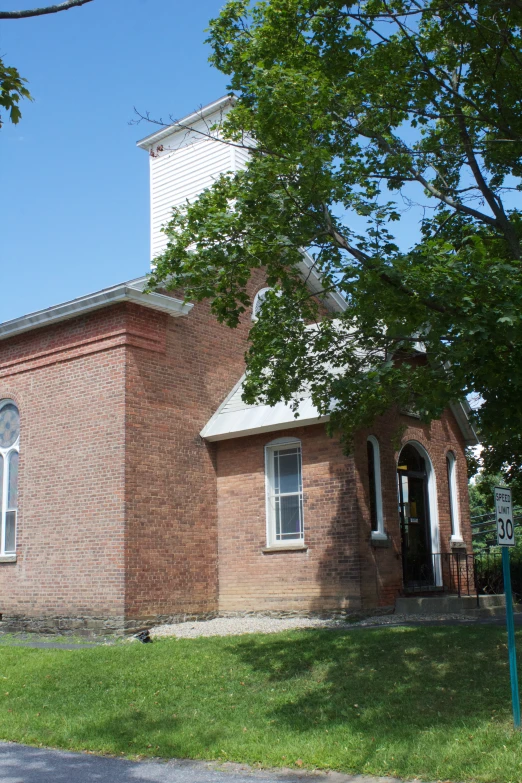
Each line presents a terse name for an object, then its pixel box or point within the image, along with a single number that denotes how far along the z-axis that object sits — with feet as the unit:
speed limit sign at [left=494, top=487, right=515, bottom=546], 24.90
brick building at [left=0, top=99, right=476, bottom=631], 51.65
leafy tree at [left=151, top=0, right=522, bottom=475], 29.27
